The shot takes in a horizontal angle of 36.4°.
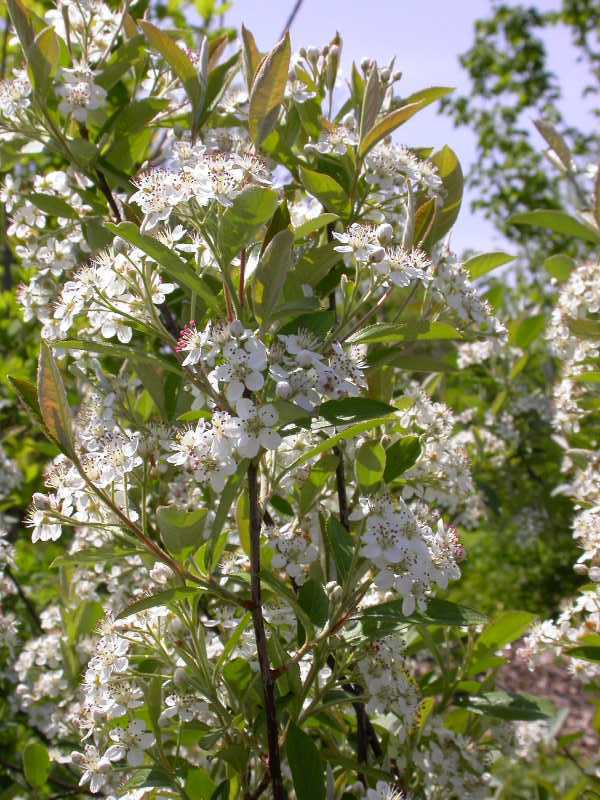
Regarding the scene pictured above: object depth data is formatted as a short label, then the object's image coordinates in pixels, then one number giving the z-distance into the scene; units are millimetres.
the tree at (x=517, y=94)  6219
